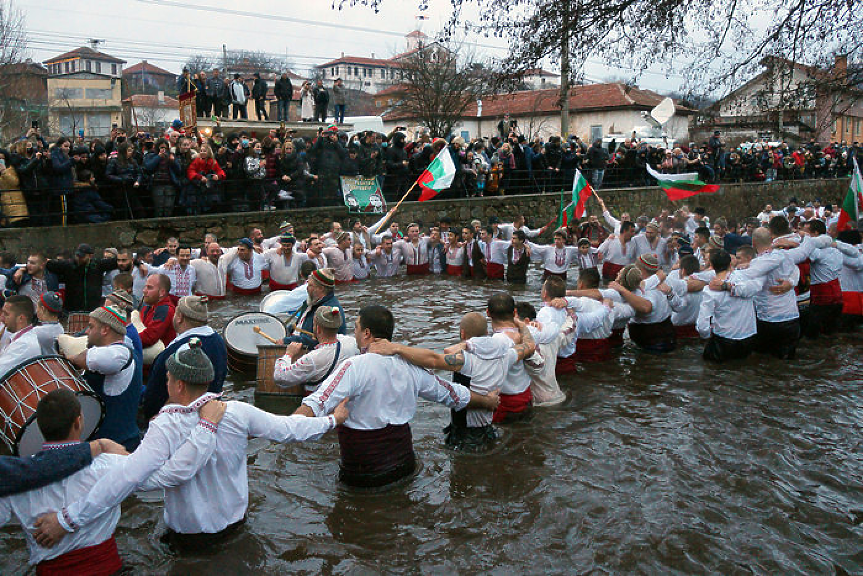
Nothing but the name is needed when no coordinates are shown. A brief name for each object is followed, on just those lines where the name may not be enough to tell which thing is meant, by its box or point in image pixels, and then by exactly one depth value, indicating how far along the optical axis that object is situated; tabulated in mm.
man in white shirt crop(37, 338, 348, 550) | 3643
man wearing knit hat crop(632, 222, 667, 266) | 13875
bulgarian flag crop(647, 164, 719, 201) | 15445
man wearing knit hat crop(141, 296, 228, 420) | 5430
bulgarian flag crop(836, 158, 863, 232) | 12398
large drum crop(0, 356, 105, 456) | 4469
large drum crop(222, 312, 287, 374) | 7305
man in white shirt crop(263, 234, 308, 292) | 13070
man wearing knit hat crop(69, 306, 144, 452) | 4980
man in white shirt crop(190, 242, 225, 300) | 12145
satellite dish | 28547
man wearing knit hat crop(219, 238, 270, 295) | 12656
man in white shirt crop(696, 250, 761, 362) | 8531
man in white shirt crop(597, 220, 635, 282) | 14125
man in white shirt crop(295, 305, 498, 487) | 4859
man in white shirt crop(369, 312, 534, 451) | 5820
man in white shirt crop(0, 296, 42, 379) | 5293
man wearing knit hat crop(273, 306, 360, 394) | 5556
